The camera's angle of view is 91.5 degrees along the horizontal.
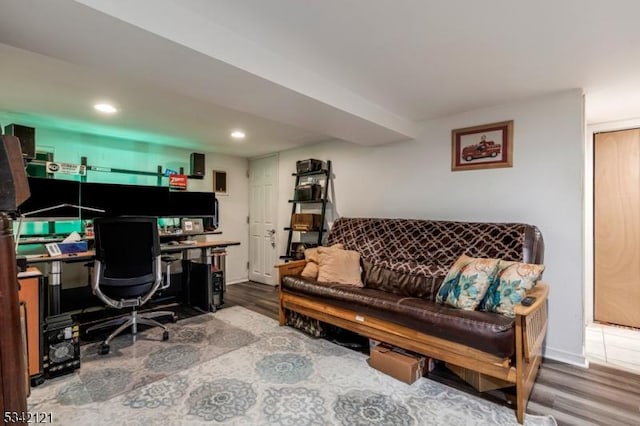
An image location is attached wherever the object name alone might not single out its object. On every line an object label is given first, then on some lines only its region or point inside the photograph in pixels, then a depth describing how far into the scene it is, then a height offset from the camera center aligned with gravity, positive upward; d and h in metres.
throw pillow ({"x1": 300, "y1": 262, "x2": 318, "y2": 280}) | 3.21 -0.63
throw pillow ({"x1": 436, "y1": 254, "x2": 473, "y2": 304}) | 2.37 -0.54
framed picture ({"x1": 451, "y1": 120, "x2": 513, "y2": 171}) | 2.81 +0.59
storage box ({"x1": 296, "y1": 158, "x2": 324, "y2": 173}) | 4.18 +0.61
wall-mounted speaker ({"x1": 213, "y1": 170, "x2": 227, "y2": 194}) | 4.95 +0.47
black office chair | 2.73 -0.49
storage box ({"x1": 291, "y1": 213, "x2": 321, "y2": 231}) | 4.17 -0.16
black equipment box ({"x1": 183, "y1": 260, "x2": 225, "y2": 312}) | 3.73 -0.93
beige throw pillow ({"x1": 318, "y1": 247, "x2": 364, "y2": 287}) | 3.08 -0.57
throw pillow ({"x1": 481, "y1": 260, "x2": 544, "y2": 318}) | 2.05 -0.52
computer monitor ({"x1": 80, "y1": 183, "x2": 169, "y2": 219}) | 3.47 +0.15
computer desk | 2.69 -0.49
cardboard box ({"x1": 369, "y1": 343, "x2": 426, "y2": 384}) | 2.18 -1.11
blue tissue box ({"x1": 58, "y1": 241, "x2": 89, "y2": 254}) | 2.97 -0.34
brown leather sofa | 1.89 -0.72
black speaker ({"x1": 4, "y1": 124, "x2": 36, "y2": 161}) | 2.97 +0.74
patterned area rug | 1.82 -1.20
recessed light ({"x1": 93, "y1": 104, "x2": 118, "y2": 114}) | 2.82 +0.96
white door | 5.07 -0.12
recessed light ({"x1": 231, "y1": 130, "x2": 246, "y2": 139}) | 3.76 +0.95
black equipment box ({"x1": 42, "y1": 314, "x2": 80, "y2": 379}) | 2.21 -0.97
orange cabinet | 2.10 -0.71
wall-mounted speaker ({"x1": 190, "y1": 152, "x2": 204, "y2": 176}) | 4.53 +0.67
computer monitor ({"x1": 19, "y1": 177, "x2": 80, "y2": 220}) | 3.11 +0.16
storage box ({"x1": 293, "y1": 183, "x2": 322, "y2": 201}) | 4.16 +0.25
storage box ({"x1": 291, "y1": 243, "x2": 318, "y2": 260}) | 3.95 -0.52
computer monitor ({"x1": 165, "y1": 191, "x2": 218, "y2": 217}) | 4.08 +0.10
